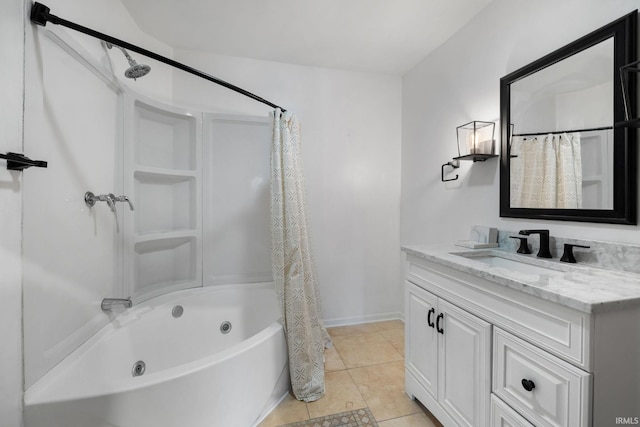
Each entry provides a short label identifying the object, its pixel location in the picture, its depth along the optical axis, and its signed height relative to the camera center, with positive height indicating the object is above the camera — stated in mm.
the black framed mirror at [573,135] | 1100 +373
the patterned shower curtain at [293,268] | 1654 -355
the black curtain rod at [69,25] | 1042 +759
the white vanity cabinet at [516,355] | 762 -490
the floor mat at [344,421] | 1449 -1129
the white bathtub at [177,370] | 1032 -776
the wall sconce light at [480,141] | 1678 +455
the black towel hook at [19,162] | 905 +166
